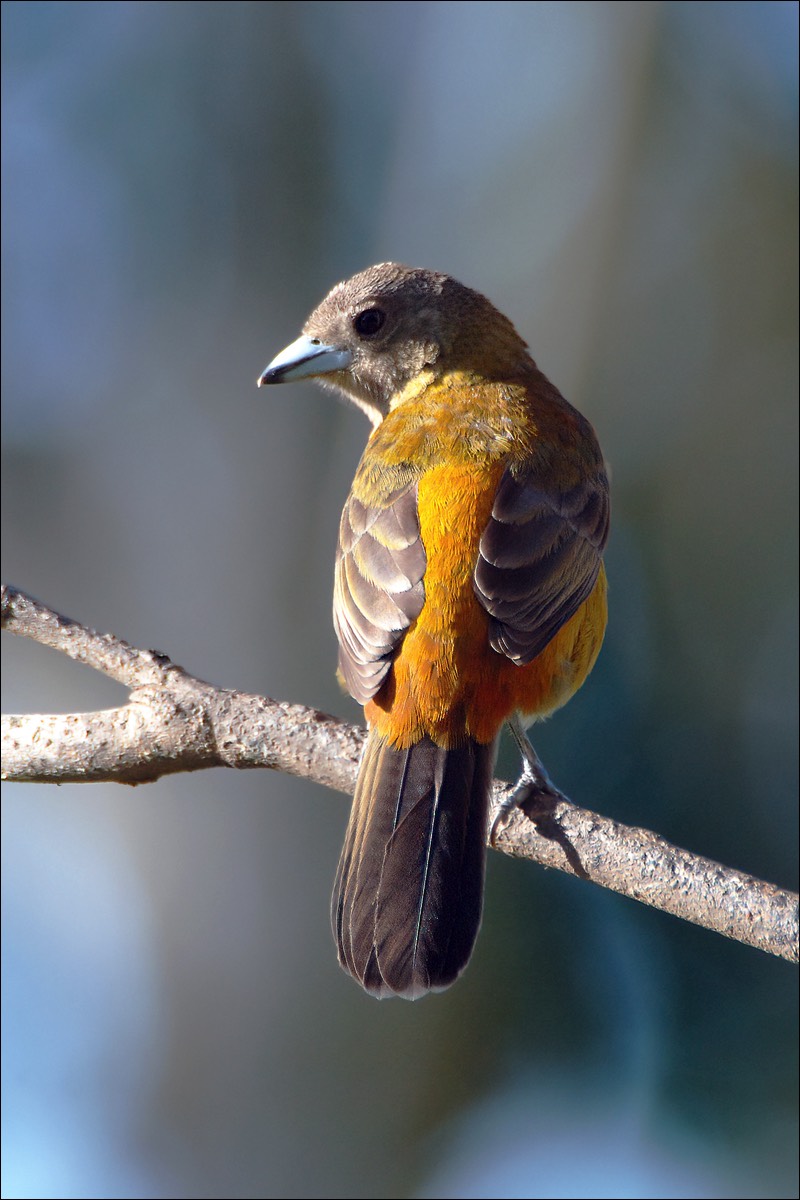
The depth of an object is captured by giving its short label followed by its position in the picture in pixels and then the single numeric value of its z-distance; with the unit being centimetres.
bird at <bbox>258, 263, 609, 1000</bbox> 582
